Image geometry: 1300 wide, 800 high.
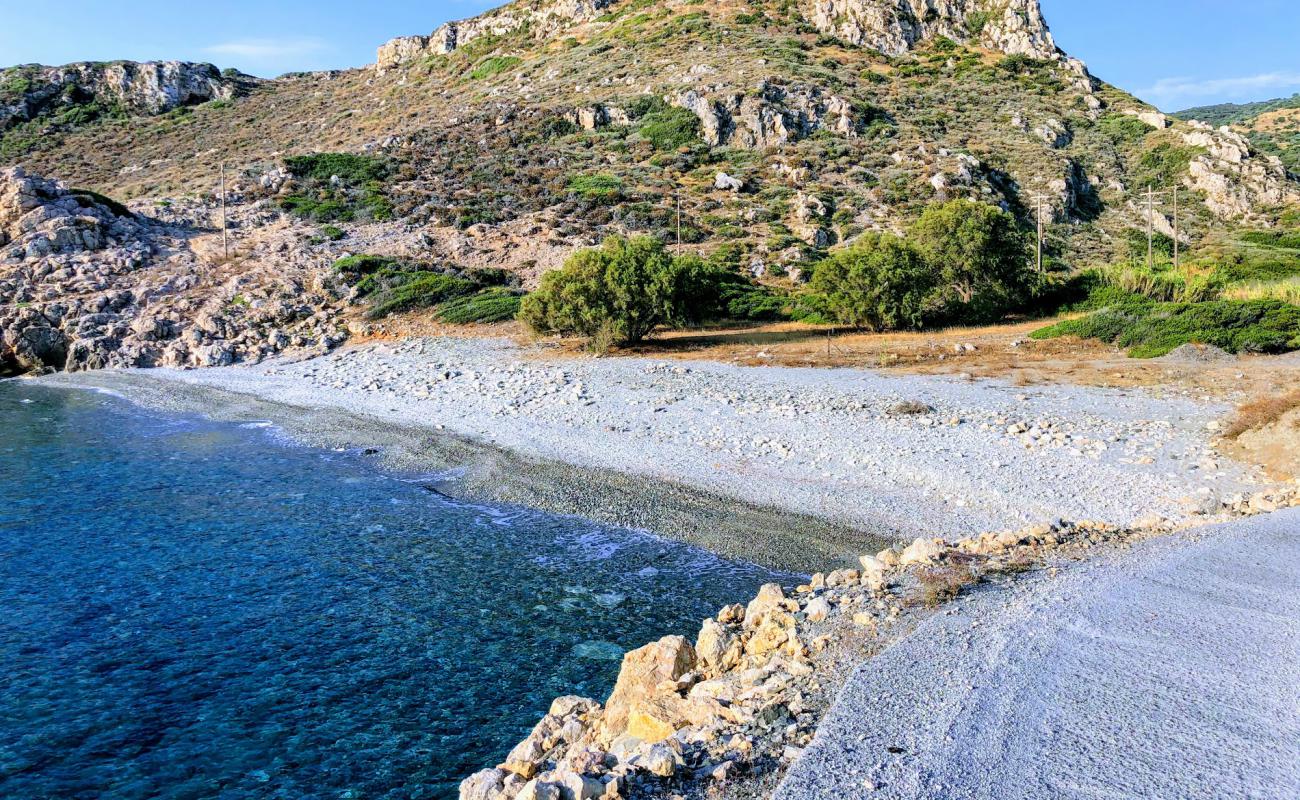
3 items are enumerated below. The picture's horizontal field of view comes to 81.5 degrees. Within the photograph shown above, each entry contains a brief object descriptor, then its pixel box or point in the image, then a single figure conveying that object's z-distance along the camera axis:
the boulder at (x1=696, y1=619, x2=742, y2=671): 6.33
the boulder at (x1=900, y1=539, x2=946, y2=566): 7.93
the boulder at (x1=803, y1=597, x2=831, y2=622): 6.59
